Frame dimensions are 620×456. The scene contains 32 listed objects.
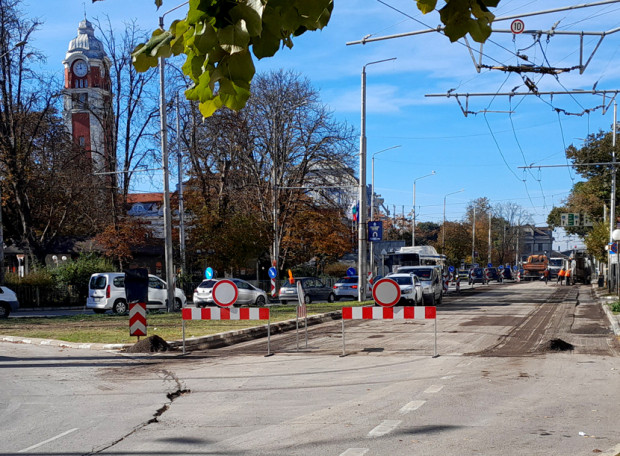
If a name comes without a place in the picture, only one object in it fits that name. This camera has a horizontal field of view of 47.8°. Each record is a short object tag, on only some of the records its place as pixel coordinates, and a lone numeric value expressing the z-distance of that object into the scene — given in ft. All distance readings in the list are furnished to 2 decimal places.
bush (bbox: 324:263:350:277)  197.26
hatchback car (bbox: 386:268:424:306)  94.84
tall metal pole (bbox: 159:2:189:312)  88.43
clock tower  133.49
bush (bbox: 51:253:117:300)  121.80
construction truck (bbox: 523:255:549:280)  272.31
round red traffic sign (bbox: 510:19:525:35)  51.70
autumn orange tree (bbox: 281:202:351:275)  143.64
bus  159.53
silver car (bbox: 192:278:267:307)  103.24
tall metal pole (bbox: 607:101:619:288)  124.98
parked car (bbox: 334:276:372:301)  127.34
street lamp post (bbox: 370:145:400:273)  114.31
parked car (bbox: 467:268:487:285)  223.22
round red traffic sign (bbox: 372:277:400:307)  47.62
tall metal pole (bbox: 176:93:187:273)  110.10
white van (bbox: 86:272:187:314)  92.32
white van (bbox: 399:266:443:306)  104.47
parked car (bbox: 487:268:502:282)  249.96
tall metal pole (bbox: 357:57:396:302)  102.83
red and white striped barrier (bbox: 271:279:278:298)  124.74
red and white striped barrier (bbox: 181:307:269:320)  47.21
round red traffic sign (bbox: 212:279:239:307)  48.85
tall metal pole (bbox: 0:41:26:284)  100.63
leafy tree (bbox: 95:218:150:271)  124.16
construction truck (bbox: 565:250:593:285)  221.25
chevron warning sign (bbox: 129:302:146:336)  49.32
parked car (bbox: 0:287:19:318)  85.92
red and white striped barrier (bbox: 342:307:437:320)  46.42
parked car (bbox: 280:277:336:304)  131.85
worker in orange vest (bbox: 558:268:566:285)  219.65
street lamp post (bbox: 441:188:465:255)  270.26
